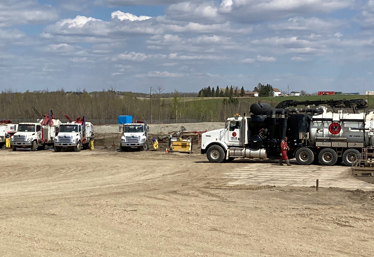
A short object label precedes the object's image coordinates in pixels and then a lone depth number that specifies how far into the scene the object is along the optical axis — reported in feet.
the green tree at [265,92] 629.02
